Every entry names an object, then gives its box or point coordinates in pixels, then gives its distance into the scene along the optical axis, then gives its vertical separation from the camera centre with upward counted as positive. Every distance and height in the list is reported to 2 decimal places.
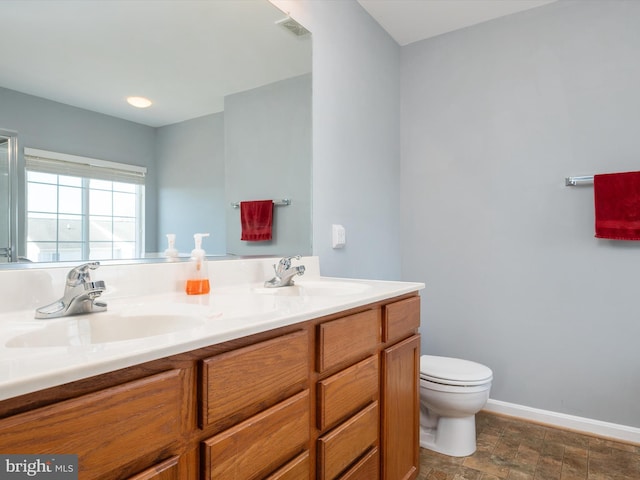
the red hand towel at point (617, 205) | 1.94 +0.18
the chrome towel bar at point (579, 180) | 2.07 +0.32
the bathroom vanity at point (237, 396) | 0.52 -0.27
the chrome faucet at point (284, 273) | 1.47 -0.11
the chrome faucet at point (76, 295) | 0.89 -0.12
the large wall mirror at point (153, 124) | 0.99 +0.37
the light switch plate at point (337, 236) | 1.96 +0.03
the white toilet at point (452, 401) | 1.80 -0.73
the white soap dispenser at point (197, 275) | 1.25 -0.10
